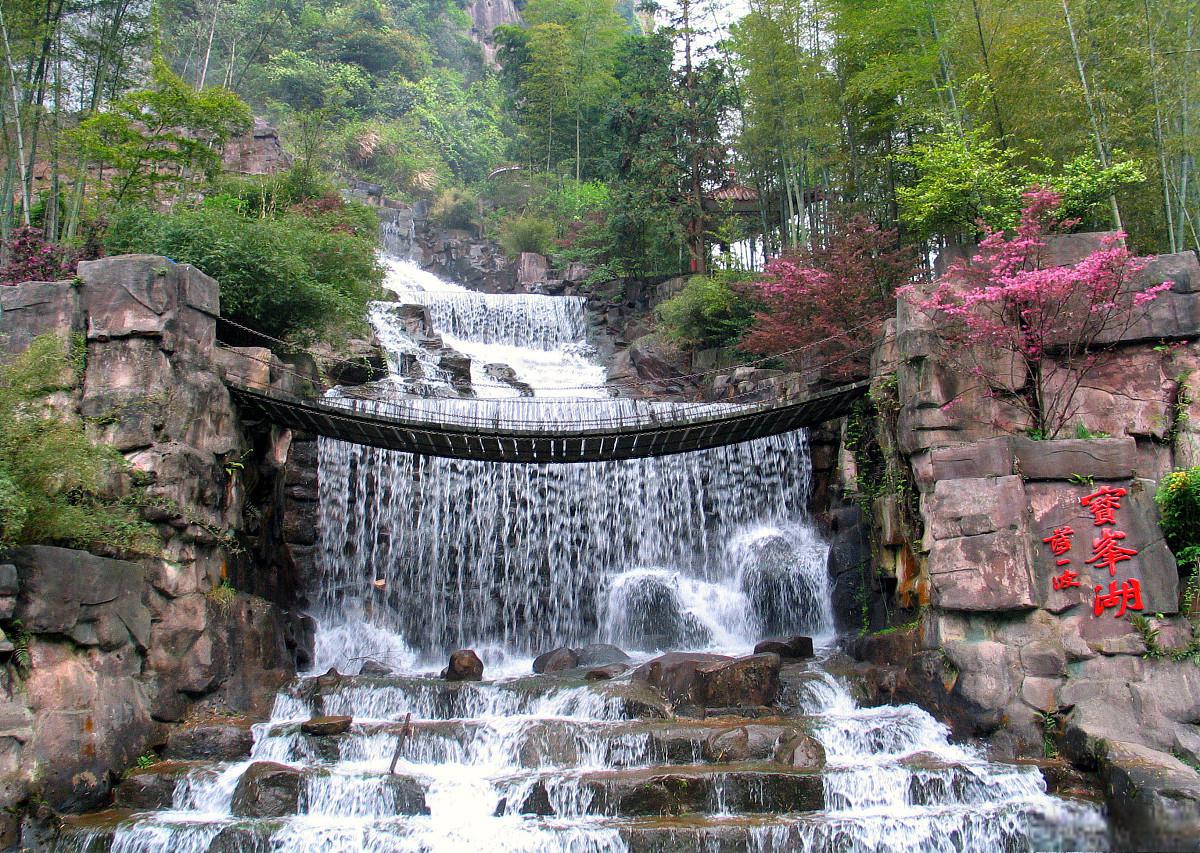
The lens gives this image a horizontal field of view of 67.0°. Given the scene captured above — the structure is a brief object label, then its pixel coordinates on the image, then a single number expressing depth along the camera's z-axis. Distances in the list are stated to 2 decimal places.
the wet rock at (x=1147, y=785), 6.68
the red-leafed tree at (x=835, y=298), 13.66
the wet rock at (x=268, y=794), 7.73
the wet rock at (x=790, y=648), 11.34
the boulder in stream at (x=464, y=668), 11.16
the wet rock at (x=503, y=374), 18.16
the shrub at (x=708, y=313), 17.80
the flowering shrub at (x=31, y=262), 12.23
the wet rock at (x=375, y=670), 12.13
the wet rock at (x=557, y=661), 11.91
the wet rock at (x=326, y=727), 8.82
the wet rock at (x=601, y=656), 12.14
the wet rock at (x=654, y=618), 13.22
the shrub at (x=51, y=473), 7.98
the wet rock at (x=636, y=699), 9.31
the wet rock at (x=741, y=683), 9.57
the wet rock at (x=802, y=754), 8.09
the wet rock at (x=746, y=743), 8.28
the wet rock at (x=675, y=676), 9.66
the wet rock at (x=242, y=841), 7.15
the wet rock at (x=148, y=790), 8.08
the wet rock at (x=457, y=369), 17.12
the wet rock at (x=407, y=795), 7.78
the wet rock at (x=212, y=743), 8.85
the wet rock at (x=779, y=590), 13.11
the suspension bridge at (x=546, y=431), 10.77
